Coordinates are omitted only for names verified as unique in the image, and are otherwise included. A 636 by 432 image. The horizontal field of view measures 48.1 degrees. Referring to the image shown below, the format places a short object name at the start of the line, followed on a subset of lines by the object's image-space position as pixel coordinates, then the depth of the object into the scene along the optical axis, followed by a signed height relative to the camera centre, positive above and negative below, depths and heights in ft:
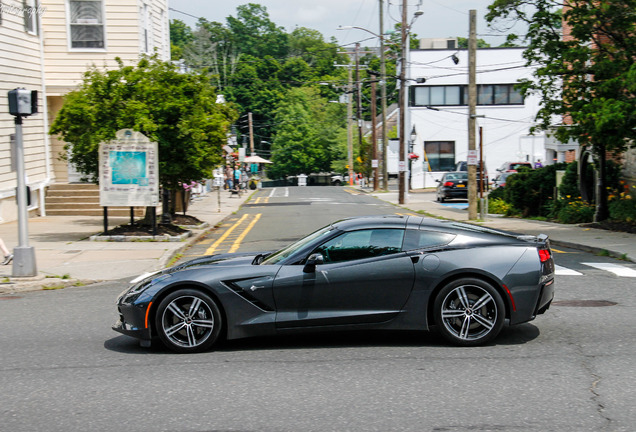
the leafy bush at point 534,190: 85.30 -1.90
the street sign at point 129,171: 56.18 +0.45
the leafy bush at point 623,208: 63.98 -3.16
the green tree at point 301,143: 311.06 +14.40
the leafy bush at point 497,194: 102.42 -2.86
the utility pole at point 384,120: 148.14 +12.16
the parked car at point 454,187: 123.44 -2.11
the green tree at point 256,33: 402.93 +83.13
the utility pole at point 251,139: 256.73 +13.41
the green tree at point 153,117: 55.72 +4.69
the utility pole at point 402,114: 122.11 +10.61
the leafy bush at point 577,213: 73.36 -4.00
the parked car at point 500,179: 135.68 -0.90
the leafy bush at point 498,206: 93.82 -4.28
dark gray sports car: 22.70 -3.90
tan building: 76.43 +14.36
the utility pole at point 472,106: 83.82 +8.23
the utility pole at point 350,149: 238.17 +8.87
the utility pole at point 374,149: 169.93 +6.74
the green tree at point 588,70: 56.64 +8.89
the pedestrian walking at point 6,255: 42.50 -4.68
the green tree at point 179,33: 402.31 +82.93
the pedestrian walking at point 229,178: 174.99 -0.49
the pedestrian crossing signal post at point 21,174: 36.96 +0.16
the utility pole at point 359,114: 218.83 +18.88
